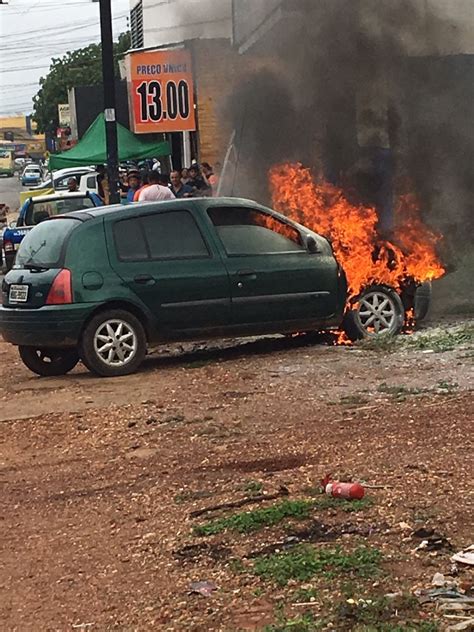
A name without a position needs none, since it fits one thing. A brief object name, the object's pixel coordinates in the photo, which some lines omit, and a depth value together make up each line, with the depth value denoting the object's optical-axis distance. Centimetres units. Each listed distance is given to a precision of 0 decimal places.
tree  7000
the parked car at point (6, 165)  9546
